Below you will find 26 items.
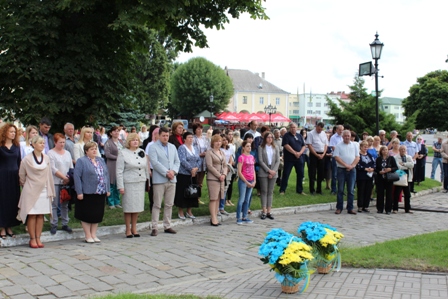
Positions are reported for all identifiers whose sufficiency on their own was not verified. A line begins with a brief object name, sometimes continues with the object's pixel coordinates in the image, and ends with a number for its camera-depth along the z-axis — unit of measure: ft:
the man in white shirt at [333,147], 48.14
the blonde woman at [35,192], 26.71
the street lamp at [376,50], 53.67
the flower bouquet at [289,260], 18.31
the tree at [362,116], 68.33
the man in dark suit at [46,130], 31.35
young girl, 35.19
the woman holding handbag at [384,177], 41.45
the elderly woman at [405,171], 42.06
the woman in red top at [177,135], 36.70
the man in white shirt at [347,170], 40.73
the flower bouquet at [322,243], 20.92
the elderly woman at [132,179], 29.86
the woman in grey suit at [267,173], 37.09
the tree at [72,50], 32.35
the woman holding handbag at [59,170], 29.12
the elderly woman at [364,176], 41.50
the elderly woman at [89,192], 28.12
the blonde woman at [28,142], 28.73
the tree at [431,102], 181.47
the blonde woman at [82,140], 33.27
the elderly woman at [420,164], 57.57
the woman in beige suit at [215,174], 34.35
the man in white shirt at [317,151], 47.75
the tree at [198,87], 252.21
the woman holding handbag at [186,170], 34.32
